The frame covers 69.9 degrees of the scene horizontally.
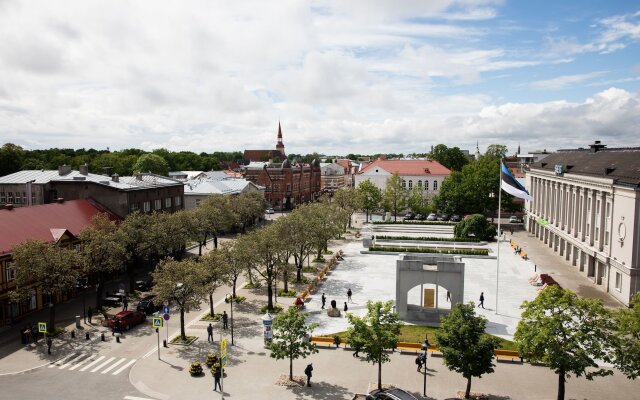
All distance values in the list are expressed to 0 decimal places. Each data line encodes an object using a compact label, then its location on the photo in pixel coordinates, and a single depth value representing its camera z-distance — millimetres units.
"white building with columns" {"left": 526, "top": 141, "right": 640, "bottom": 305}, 41656
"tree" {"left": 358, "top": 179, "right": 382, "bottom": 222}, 96312
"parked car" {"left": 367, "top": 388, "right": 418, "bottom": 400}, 22125
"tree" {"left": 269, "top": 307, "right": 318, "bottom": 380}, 26359
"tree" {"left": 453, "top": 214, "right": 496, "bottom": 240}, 72625
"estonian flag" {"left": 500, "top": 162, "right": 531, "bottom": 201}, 39059
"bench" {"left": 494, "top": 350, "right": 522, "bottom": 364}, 29617
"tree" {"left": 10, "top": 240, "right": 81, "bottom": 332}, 33406
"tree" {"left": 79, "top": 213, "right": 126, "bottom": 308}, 38625
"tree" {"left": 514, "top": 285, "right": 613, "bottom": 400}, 22078
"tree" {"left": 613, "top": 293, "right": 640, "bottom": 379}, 22084
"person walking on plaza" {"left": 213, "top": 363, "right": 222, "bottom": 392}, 25547
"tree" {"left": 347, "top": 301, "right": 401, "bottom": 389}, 24703
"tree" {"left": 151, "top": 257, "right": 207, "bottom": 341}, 32406
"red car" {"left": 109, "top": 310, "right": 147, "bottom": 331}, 35094
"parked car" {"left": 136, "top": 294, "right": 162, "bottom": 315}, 38969
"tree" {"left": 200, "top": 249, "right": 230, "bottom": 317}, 34528
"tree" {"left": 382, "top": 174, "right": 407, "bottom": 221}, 98375
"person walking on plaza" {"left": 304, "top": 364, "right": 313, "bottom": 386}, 25895
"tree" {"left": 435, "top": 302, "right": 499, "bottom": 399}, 23391
